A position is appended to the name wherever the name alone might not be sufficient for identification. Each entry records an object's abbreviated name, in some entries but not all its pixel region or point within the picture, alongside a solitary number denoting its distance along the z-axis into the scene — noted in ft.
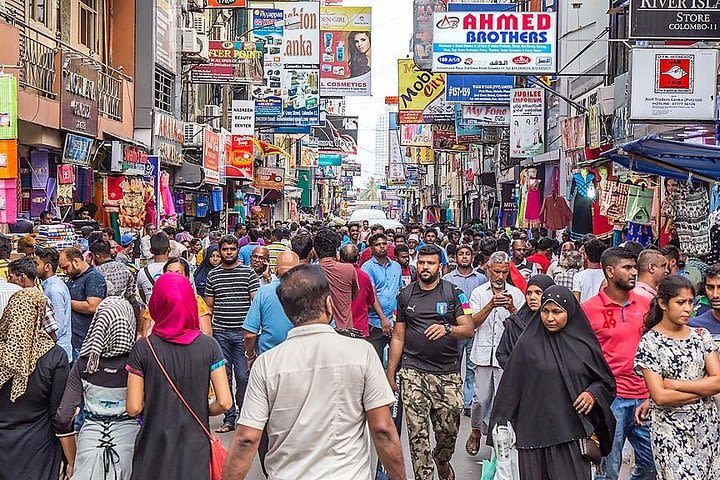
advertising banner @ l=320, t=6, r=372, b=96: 122.62
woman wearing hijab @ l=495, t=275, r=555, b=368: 24.56
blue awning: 33.53
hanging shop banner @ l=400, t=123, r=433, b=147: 172.04
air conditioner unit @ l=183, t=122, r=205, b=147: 99.96
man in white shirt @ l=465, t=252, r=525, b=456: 30.57
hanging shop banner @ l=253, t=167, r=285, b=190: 151.94
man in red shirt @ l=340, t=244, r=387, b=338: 32.29
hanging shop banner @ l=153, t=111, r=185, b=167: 83.56
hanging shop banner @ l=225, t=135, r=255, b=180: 118.73
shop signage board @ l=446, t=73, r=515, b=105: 96.73
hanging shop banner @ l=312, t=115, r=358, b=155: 232.73
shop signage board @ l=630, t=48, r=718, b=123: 48.11
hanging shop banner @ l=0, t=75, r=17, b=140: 42.57
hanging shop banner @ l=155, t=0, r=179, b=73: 85.51
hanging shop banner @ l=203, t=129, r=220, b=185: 99.50
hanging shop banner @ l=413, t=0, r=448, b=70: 89.05
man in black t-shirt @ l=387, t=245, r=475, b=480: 26.66
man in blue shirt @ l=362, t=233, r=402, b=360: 38.37
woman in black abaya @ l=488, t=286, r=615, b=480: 21.22
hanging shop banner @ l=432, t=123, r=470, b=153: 131.03
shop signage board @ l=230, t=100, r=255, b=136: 116.26
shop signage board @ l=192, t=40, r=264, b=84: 105.70
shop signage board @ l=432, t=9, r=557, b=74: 72.90
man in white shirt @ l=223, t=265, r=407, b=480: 14.83
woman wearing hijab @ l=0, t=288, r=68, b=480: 20.12
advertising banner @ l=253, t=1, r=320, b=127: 116.37
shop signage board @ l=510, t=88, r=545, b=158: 94.63
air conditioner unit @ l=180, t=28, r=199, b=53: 97.45
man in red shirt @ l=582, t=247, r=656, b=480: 24.53
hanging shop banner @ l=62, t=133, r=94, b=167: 57.77
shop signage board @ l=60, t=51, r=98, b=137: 56.54
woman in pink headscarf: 18.92
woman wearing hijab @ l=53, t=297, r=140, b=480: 19.34
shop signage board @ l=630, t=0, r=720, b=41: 46.65
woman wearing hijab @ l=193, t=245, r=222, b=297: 43.14
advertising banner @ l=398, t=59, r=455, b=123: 116.06
